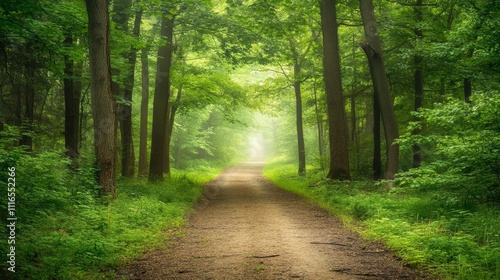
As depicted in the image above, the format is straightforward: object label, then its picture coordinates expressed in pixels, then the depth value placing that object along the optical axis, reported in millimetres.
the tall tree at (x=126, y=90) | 13831
